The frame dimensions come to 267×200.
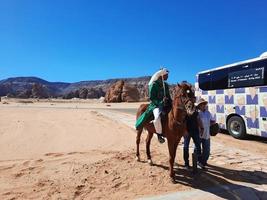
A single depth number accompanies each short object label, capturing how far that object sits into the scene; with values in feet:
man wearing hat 16.34
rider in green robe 16.12
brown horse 13.91
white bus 24.75
